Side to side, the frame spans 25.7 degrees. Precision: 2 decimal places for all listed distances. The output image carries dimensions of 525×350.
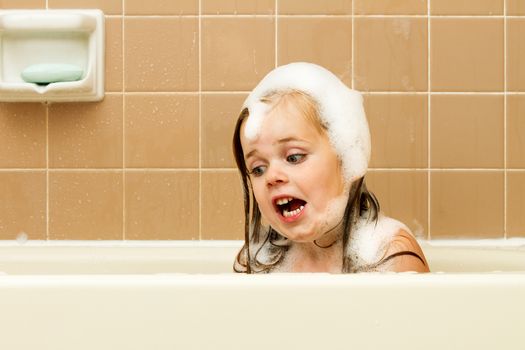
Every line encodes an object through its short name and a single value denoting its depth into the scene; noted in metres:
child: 1.32
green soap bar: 1.57
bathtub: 0.94
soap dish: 1.59
